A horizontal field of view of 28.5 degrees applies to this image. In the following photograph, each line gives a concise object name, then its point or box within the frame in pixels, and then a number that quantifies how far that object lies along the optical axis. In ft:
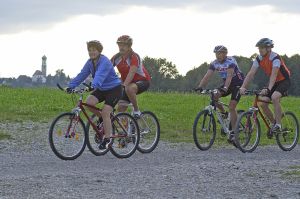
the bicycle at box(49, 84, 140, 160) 31.68
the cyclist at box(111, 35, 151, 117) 35.17
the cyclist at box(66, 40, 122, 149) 32.12
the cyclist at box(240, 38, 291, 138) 38.26
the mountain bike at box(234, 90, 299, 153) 38.73
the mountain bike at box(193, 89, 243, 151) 39.06
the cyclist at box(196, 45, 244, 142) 39.73
